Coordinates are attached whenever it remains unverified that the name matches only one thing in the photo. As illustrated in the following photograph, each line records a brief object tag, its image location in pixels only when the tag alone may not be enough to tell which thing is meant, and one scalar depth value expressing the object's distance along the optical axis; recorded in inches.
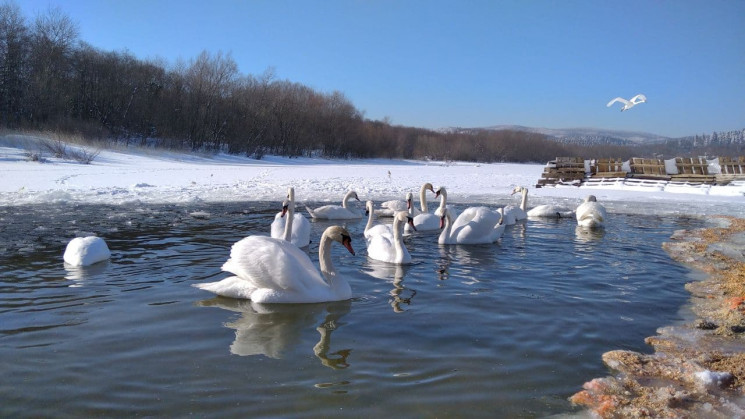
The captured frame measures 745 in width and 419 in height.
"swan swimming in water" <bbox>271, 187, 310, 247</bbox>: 328.2
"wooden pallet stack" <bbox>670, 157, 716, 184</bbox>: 862.9
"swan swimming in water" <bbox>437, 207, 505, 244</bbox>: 364.2
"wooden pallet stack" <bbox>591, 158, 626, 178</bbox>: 943.0
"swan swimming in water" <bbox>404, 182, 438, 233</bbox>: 424.2
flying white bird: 595.8
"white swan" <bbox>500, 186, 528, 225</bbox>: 461.1
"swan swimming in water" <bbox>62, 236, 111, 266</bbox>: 267.1
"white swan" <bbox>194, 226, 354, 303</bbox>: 216.1
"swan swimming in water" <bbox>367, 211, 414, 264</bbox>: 306.5
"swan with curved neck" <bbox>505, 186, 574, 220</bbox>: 530.0
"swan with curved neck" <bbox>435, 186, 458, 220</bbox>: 408.2
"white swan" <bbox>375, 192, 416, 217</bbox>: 516.1
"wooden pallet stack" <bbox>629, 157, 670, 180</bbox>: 916.5
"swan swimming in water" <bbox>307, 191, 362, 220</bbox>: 486.3
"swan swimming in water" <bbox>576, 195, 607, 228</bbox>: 446.9
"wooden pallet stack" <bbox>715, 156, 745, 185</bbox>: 842.8
